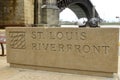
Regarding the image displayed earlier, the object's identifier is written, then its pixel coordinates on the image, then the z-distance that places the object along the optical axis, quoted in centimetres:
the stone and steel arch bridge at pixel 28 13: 2143
